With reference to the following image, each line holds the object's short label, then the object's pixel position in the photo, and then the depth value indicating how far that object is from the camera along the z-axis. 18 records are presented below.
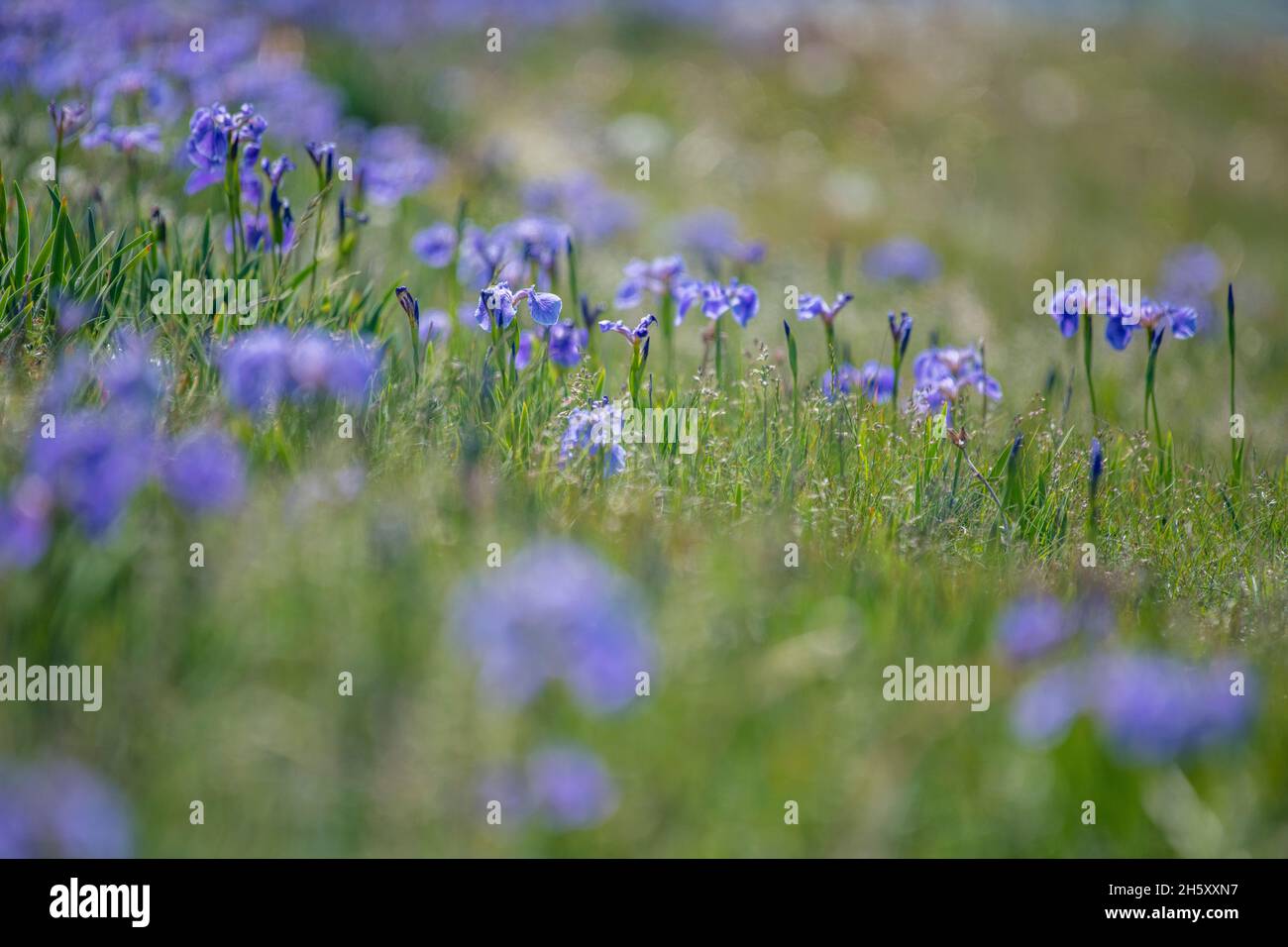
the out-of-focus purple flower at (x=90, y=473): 2.10
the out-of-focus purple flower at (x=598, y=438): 3.03
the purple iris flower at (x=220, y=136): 3.57
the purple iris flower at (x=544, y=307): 3.42
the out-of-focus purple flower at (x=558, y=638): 1.87
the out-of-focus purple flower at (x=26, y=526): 2.06
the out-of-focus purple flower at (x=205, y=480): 2.22
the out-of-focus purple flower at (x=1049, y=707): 2.06
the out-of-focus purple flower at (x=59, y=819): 1.76
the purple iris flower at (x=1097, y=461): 3.23
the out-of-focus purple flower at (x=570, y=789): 1.90
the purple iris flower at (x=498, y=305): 3.37
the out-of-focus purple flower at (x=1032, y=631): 2.31
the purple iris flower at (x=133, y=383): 2.45
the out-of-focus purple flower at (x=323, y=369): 2.56
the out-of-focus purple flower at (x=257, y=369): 2.54
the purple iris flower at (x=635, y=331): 3.42
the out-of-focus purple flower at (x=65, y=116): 3.69
